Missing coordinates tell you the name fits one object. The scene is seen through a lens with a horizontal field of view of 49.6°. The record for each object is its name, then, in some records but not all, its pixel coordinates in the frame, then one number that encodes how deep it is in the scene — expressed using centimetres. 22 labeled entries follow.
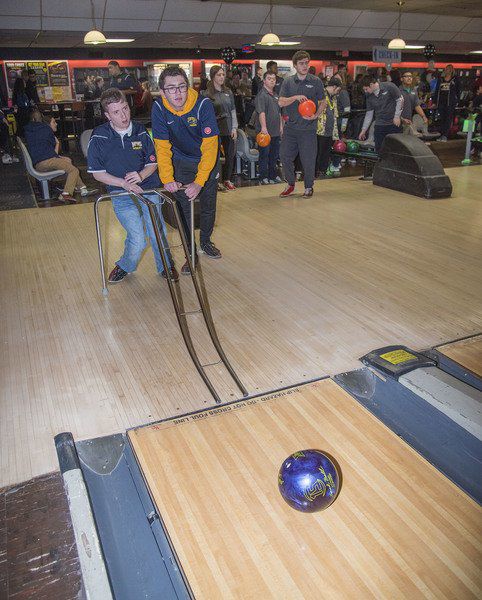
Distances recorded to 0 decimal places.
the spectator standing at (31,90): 924
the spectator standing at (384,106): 609
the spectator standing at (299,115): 497
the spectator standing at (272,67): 613
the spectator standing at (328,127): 630
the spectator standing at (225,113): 557
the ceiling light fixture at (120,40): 1101
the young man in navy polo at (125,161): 289
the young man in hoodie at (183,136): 304
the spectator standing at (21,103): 878
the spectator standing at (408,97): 693
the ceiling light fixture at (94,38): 854
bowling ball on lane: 152
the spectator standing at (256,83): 987
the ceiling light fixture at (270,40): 985
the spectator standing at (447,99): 973
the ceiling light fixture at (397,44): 1100
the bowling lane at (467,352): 238
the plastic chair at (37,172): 570
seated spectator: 559
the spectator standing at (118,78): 755
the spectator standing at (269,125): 592
